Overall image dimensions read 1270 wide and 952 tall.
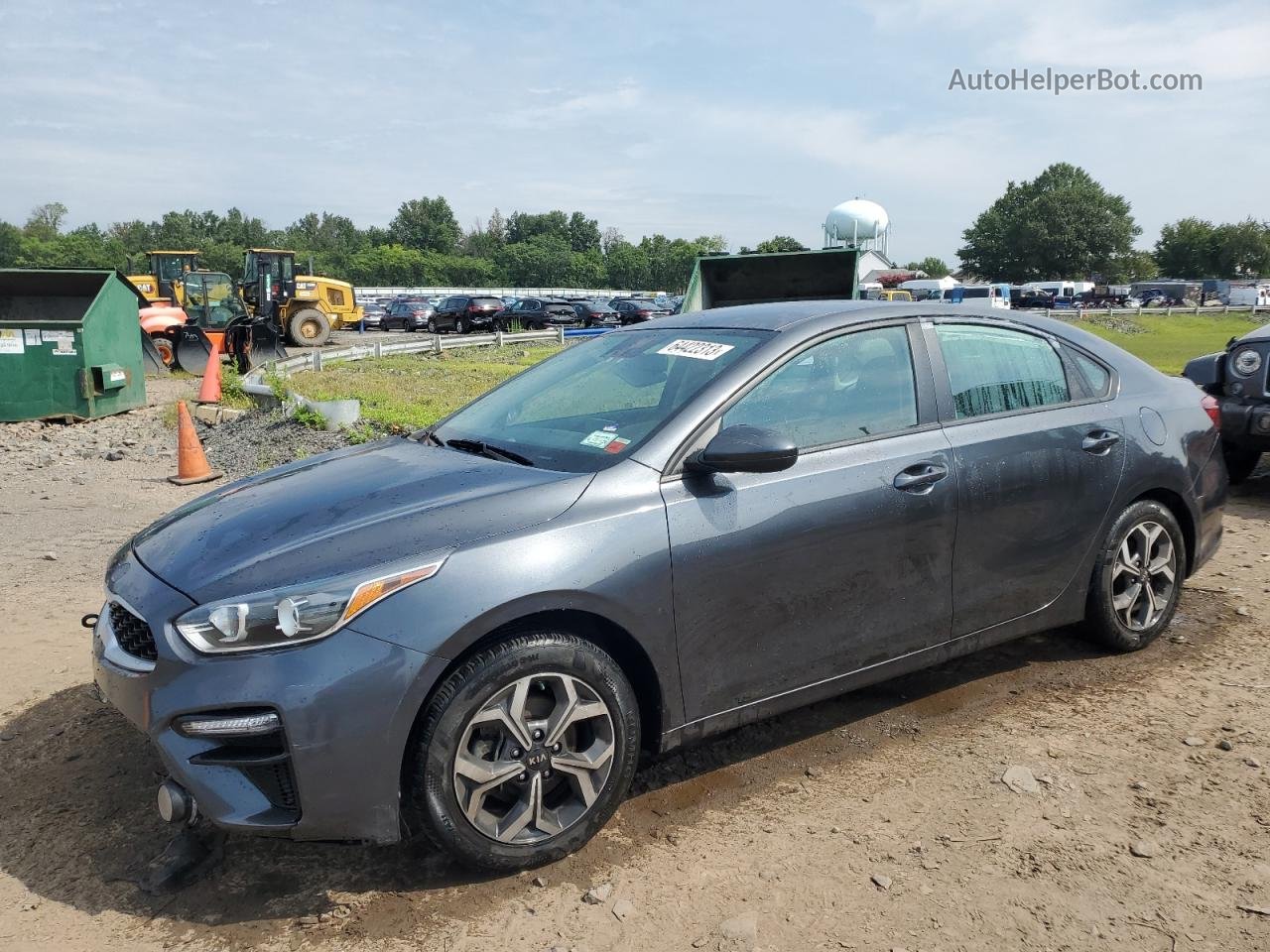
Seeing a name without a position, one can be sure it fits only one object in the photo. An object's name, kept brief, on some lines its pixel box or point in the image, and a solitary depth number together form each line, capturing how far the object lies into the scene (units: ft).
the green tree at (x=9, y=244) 331.16
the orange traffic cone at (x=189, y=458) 28.66
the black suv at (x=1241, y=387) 23.39
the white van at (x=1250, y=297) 212.64
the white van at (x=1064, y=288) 260.21
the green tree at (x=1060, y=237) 370.32
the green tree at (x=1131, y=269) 370.32
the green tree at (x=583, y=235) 502.38
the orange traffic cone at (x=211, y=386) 42.70
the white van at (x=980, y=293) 183.77
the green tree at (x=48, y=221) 399.42
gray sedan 8.37
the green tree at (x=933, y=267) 490.53
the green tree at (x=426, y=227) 474.08
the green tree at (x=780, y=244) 340.57
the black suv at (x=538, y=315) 125.18
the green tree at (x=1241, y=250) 353.33
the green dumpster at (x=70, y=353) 39.40
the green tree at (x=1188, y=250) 376.27
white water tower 271.90
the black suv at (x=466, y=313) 122.21
